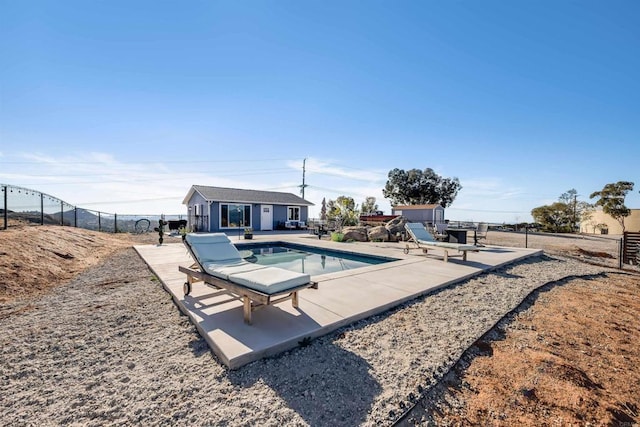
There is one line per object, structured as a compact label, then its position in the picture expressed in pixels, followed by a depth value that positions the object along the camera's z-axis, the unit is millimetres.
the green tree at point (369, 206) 32031
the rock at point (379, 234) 12386
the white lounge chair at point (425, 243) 6582
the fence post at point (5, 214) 8316
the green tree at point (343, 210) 21219
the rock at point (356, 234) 12633
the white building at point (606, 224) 25812
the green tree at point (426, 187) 36566
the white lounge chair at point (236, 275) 2898
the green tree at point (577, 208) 27844
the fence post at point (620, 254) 7461
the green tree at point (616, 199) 23719
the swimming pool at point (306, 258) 7748
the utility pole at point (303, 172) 30750
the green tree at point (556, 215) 27438
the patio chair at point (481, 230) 10441
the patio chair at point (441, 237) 9539
